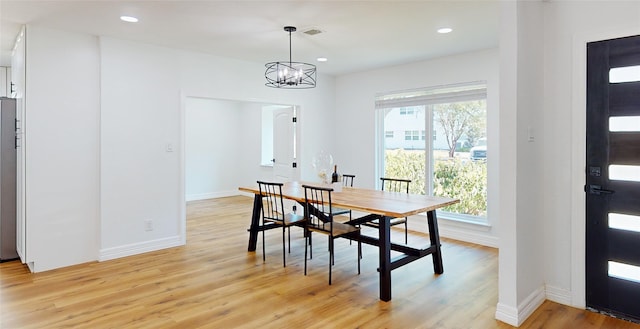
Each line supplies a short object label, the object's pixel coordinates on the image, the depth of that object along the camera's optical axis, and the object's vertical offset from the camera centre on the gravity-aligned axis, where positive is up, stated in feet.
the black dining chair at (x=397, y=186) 18.80 -1.19
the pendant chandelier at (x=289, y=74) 12.48 +2.99
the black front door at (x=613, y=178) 8.68 -0.33
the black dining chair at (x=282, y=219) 13.26 -2.03
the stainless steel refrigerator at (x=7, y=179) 13.65 -0.58
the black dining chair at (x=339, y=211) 14.66 -1.93
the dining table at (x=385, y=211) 10.28 -1.32
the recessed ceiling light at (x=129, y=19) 11.60 +4.52
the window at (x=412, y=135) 18.35 +1.43
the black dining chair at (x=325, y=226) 11.63 -2.04
